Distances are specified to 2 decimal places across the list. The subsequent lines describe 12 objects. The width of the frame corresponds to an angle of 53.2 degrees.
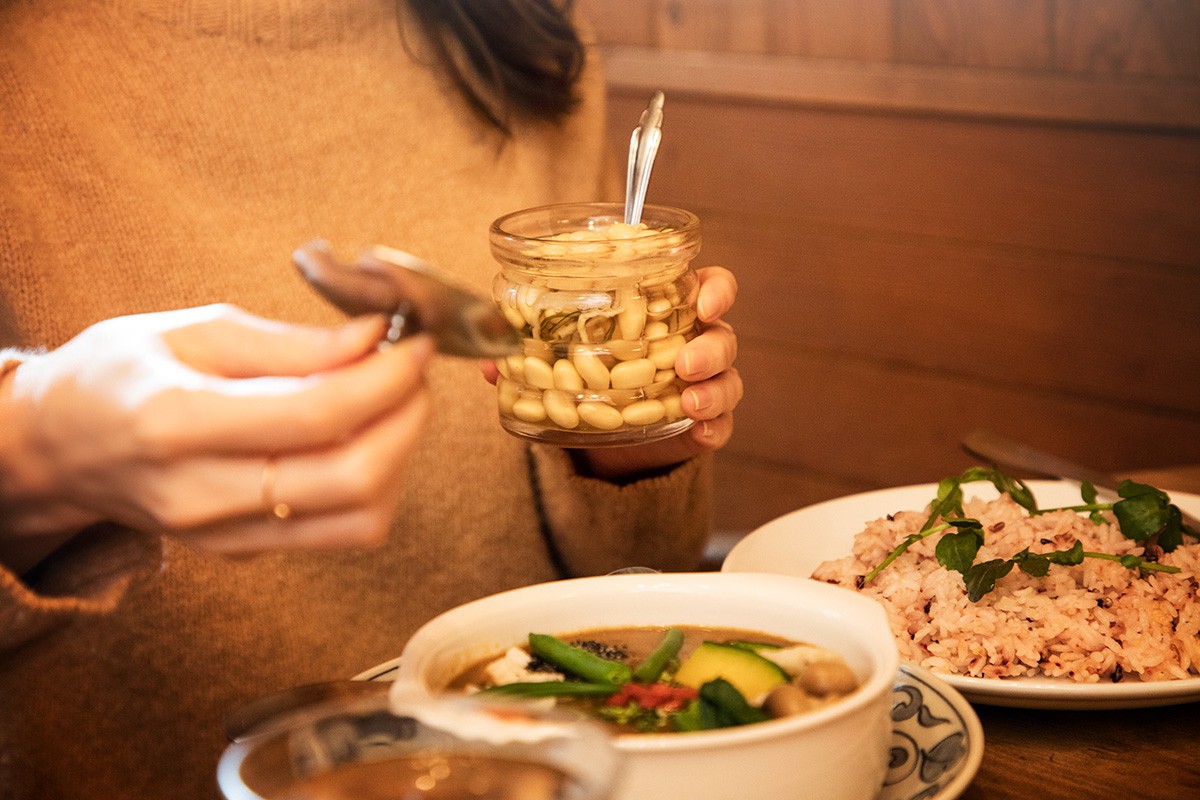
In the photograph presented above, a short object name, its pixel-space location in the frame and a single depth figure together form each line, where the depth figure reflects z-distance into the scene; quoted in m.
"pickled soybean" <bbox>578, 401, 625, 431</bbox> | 0.94
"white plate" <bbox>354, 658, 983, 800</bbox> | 0.69
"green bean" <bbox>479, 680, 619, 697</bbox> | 0.72
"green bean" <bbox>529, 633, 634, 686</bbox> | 0.73
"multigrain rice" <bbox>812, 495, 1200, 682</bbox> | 0.85
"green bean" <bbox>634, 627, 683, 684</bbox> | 0.75
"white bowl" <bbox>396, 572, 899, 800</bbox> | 0.61
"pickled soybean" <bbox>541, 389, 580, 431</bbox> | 0.95
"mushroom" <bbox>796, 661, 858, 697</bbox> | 0.68
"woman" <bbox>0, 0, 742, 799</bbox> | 0.63
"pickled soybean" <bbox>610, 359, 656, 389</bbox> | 0.95
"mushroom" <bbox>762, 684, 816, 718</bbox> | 0.65
